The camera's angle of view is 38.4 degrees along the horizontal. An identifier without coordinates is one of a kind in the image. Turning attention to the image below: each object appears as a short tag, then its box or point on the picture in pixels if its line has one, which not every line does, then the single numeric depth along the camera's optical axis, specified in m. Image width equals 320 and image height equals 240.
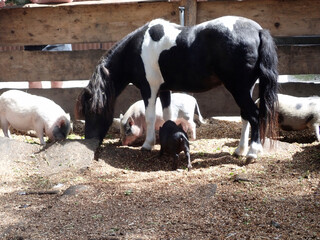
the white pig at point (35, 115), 6.30
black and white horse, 5.25
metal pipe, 7.19
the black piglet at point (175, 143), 5.40
